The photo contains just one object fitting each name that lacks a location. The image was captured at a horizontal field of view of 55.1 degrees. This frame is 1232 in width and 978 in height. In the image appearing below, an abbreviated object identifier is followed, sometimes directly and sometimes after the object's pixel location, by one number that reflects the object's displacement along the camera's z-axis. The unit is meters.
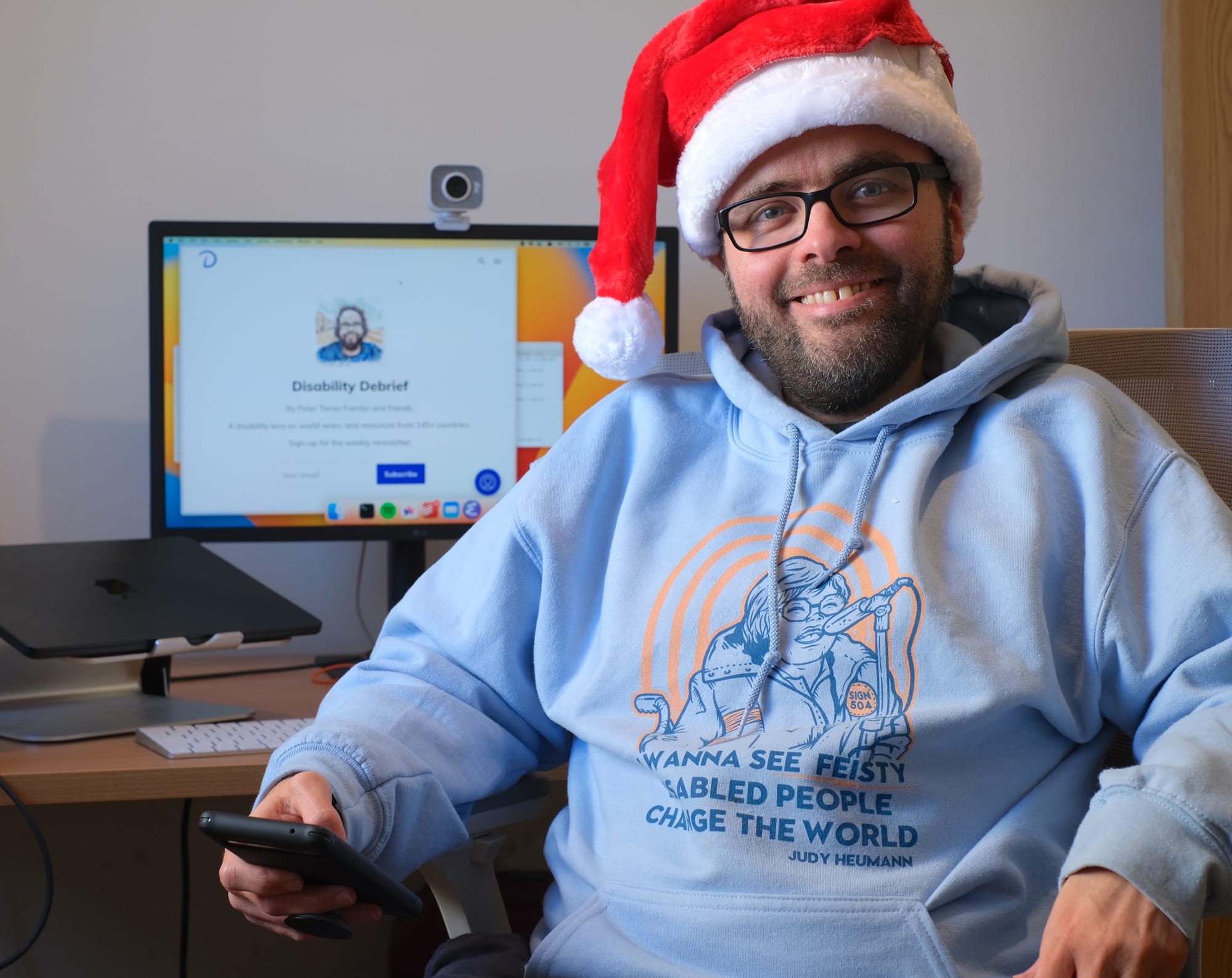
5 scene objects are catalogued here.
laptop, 1.18
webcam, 1.53
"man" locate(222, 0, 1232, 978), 0.87
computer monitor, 1.51
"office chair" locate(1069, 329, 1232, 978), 1.07
